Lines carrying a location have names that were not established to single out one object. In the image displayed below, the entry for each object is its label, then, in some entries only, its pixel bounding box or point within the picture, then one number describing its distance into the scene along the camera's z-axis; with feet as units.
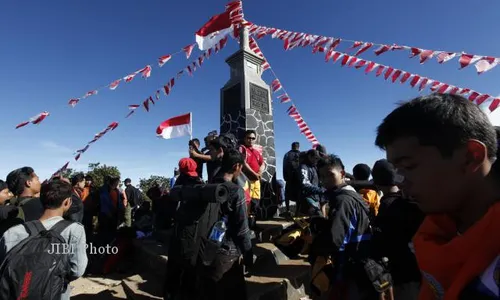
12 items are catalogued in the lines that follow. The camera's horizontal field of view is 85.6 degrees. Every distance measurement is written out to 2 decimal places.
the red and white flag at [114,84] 27.94
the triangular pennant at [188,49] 29.43
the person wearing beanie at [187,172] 16.57
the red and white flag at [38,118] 26.05
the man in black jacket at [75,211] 11.89
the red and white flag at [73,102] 27.32
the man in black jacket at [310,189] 17.40
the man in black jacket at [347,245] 7.34
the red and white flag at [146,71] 28.07
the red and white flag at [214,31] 28.09
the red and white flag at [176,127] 25.40
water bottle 8.77
